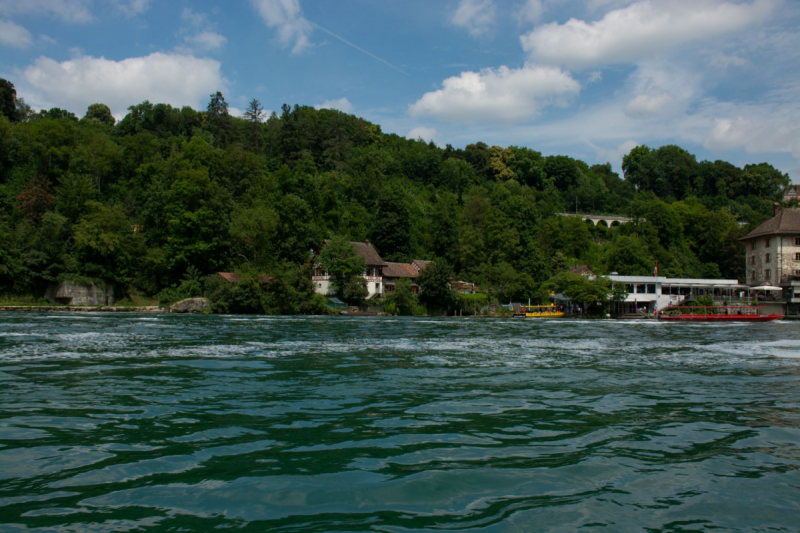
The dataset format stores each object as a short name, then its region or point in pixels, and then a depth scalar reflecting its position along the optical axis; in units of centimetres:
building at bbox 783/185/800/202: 13829
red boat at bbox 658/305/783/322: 5684
